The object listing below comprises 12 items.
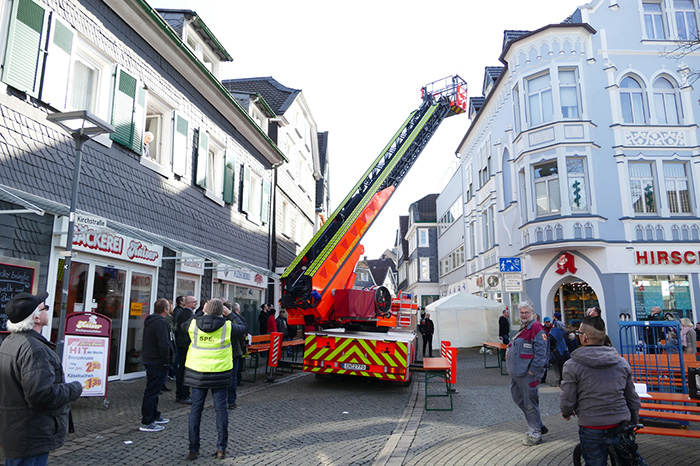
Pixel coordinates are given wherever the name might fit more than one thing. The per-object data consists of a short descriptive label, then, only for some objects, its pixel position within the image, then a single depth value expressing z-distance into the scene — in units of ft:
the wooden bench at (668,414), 17.20
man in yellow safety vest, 18.02
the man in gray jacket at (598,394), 13.50
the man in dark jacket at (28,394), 10.58
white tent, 71.51
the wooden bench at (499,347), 48.66
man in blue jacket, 21.22
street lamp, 19.54
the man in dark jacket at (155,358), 21.66
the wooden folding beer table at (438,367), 29.76
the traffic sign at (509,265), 51.90
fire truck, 33.94
